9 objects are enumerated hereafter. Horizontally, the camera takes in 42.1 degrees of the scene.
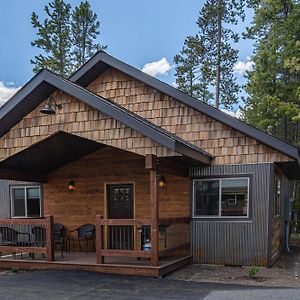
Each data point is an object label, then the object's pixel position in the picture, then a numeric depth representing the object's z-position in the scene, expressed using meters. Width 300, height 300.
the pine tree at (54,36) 22.38
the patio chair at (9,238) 10.12
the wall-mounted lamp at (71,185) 11.47
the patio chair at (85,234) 10.94
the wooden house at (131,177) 8.45
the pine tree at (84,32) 22.67
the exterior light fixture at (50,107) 8.15
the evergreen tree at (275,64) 15.42
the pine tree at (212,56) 20.92
